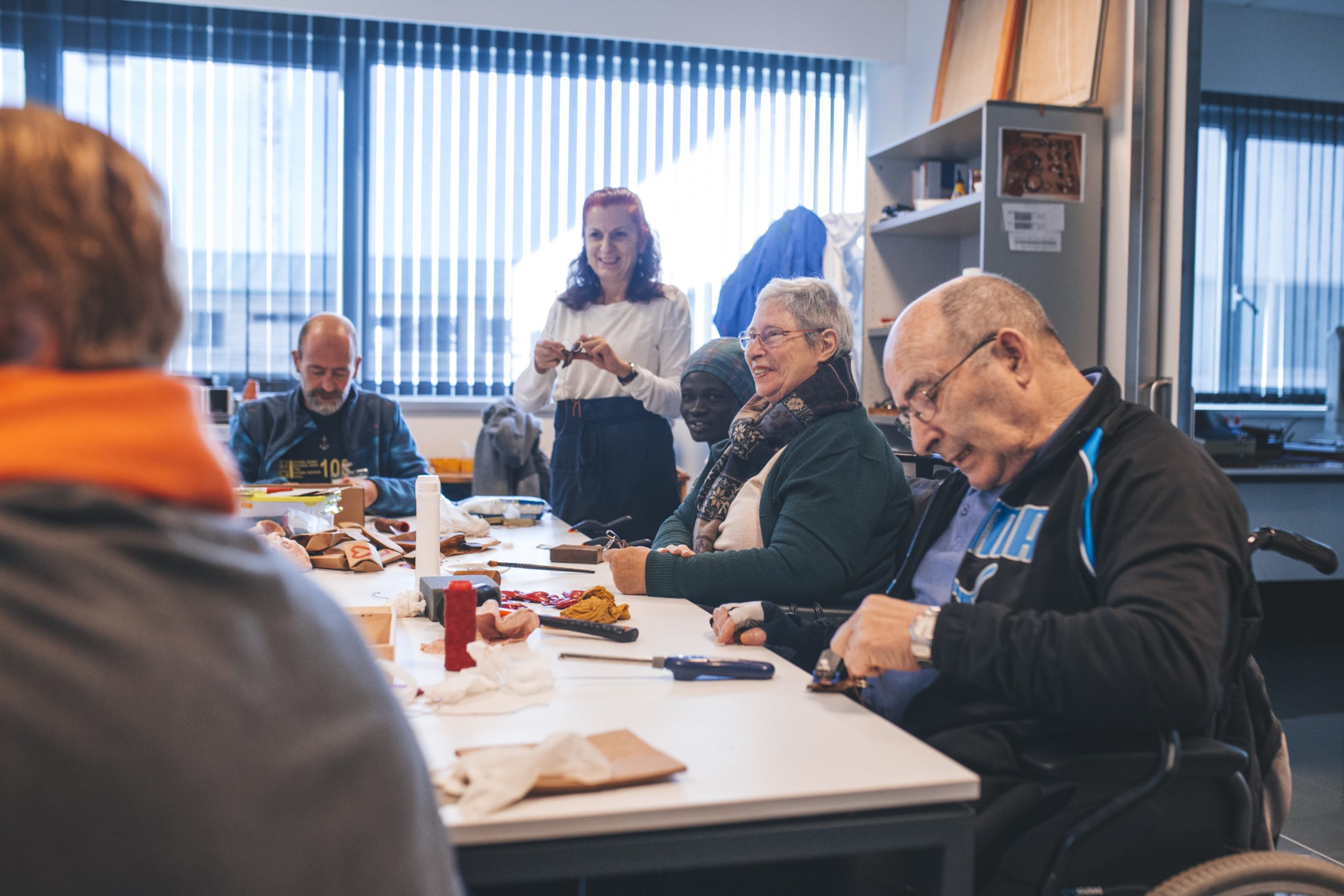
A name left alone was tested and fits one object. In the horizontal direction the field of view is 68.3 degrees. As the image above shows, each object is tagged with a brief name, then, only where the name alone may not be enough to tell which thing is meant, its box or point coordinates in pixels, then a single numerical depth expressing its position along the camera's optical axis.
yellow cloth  1.65
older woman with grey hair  1.84
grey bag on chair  4.47
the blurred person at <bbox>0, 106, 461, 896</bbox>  0.53
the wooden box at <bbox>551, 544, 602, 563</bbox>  2.26
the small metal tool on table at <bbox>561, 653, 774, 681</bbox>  1.33
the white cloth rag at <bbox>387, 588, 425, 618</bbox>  1.73
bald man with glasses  1.12
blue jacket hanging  4.91
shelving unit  3.41
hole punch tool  1.27
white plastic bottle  1.88
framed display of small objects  3.44
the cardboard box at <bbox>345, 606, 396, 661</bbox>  1.61
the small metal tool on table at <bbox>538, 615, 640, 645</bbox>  1.54
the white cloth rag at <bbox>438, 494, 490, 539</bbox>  2.60
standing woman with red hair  3.23
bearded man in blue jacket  3.20
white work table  0.91
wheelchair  1.09
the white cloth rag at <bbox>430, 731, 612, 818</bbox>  0.91
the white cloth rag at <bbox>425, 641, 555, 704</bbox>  1.21
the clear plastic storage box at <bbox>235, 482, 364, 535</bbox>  2.44
